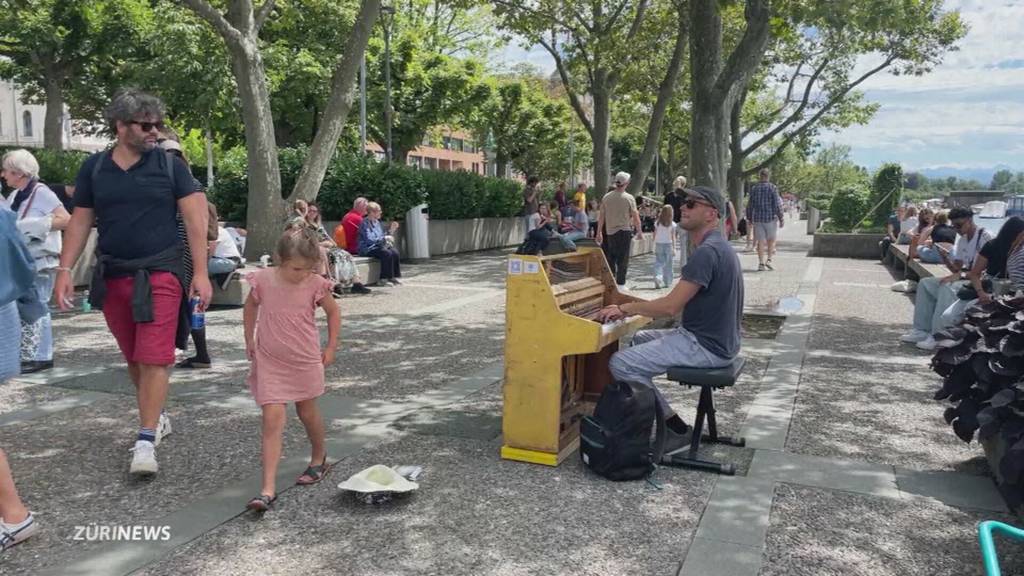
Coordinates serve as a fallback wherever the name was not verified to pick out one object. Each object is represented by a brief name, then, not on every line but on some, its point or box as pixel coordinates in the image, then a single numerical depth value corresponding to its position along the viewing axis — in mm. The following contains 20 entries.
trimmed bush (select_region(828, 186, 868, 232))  23047
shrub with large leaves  3602
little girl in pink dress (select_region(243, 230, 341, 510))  3684
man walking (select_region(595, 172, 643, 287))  11500
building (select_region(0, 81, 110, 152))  64812
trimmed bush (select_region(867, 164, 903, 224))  22906
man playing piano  4195
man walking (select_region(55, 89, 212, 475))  3908
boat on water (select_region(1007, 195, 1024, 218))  27998
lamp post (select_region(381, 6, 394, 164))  22547
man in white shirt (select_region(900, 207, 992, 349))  7758
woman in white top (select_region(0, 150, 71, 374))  5898
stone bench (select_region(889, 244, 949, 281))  9625
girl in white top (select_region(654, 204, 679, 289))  11688
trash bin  15219
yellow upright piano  4152
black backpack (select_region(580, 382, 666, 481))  4055
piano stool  4148
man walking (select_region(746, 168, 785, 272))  14828
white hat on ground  3688
